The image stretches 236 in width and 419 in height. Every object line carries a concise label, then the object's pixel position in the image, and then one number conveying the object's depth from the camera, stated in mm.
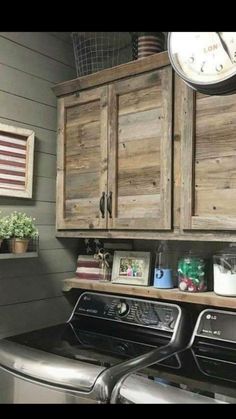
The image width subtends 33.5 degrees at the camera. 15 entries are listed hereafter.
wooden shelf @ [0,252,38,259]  1691
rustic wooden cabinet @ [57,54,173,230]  1686
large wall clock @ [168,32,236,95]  1235
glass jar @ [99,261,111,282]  1998
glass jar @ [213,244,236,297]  1527
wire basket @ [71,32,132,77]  2020
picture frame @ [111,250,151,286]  1847
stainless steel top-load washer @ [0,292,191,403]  1360
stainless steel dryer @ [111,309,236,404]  1153
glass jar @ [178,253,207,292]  1657
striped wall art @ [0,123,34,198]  1849
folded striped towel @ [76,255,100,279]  2061
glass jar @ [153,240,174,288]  1761
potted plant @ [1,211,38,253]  1715
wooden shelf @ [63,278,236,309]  1531
